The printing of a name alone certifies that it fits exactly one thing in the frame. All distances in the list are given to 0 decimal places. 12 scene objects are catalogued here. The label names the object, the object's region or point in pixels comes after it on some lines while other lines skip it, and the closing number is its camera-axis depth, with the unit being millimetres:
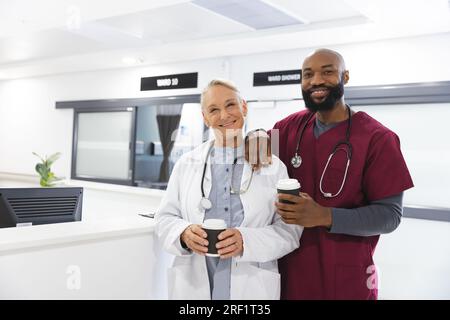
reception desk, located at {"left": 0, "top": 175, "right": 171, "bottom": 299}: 1269
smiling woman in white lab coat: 1347
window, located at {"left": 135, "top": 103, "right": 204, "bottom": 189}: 5254
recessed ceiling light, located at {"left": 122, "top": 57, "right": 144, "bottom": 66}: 4963
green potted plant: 5297
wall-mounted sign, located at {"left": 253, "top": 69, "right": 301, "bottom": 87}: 4172
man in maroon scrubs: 1379
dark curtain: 5382
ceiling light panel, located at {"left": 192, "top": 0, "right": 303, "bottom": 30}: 3309
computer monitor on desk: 1735
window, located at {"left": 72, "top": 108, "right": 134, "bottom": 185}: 5578
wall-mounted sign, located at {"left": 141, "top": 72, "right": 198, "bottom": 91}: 4879
